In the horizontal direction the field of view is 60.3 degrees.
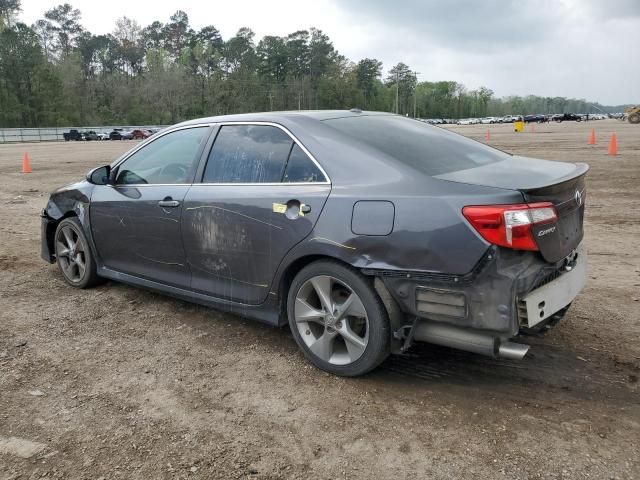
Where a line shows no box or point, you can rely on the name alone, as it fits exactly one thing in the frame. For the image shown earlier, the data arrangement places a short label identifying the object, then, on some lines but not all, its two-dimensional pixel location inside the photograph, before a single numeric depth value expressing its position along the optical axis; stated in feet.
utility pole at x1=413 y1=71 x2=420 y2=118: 492.54
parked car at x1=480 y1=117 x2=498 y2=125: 398.70
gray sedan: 9.29
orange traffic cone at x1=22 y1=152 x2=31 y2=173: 60.00
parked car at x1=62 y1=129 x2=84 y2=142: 198.29
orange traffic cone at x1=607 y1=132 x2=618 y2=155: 59.93
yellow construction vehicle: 174.20
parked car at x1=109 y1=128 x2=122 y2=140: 197.88
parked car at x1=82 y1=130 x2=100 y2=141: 194.75
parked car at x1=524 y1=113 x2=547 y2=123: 309.18
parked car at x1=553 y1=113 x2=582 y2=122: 308.40
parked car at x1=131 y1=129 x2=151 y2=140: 197.25
